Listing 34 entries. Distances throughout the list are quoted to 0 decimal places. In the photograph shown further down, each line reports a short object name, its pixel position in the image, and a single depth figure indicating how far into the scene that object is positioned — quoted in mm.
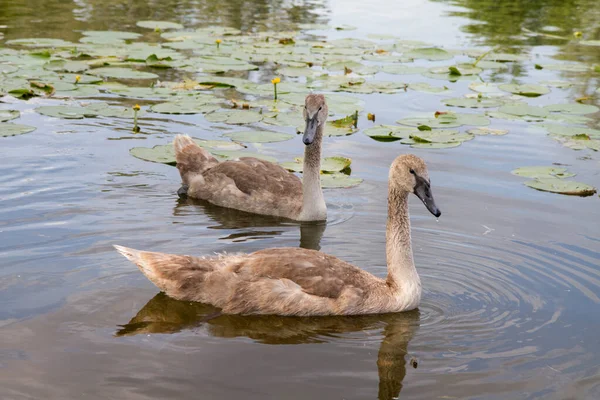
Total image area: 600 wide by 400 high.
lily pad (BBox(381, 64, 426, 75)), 16938
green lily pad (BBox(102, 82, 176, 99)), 14695
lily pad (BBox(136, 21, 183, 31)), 20750
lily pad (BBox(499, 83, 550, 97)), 15930
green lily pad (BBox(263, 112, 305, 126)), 13594
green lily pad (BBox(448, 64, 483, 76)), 17188
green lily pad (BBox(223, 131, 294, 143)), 12836
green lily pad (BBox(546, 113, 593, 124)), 14086
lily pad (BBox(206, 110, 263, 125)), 13617
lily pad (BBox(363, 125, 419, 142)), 13359
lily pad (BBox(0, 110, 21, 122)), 13102
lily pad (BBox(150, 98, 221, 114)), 13883
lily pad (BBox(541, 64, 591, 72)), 18406
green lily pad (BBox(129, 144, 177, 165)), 12211
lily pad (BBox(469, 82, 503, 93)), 16031
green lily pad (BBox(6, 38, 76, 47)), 18266
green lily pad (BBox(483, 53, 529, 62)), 18984
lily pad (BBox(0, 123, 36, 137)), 12445
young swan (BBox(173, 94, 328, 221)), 10844
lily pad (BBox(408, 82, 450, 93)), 15961
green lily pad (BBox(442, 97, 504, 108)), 14805
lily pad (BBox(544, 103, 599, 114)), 14648
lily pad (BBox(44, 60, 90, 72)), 16219
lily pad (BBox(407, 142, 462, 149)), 12906
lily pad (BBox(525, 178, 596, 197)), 11367
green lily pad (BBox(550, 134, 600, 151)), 12992
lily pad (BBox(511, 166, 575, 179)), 11945
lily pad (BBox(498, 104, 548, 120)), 14420
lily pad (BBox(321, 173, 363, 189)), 11742
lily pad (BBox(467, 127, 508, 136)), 13750
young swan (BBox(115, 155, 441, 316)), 7984
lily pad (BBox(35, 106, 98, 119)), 13484
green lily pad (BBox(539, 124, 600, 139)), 13469
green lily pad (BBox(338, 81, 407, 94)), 15859
